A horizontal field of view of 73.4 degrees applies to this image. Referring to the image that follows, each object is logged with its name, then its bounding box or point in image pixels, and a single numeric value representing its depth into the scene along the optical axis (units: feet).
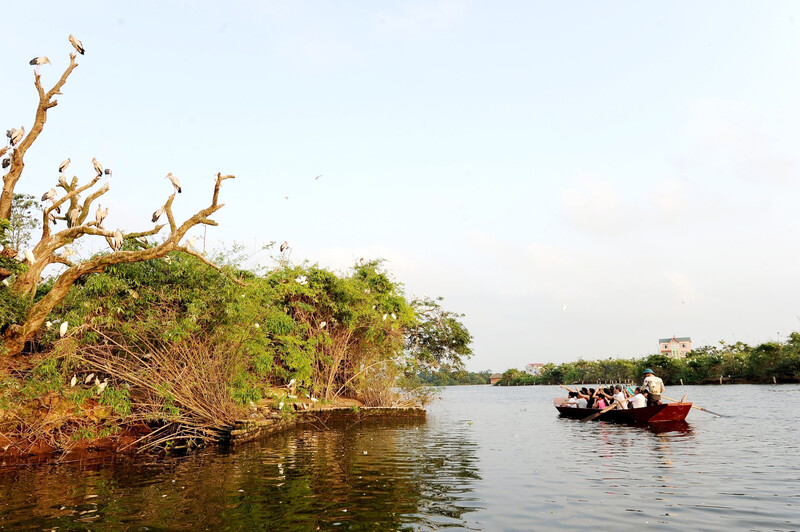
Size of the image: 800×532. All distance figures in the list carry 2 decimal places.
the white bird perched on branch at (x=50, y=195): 46.77
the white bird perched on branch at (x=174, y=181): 45.69
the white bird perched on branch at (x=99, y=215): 47.47
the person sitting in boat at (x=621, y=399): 68.28
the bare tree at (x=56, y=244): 43.24
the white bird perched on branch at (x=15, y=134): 46.78
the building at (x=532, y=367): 482.69
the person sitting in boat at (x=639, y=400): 63.87
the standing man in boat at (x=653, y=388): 62.95
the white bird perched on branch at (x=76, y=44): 47.80
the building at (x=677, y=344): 399.24
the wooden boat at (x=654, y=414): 58.90
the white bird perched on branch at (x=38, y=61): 47.16
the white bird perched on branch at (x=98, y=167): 47.78
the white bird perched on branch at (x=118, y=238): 42.24
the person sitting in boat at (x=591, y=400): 79.46
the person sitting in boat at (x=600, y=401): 73.87
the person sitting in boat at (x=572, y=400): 82.36
